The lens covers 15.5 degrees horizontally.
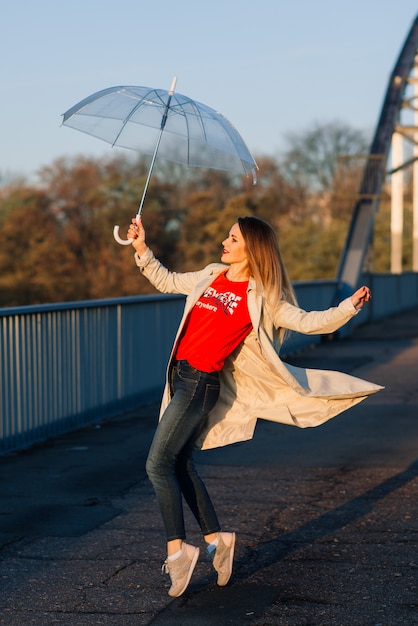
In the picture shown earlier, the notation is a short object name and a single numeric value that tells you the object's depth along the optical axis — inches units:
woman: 275.1
